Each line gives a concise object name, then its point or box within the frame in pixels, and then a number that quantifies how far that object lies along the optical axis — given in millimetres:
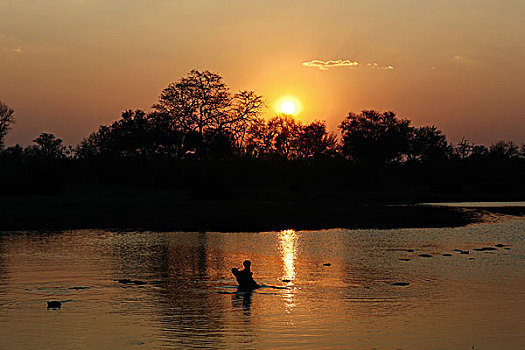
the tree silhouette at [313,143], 155625
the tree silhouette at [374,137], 133500
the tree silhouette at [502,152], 164875
